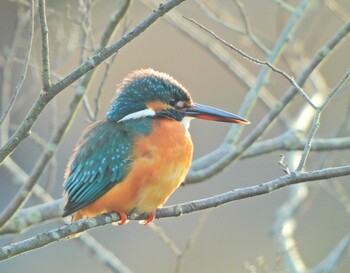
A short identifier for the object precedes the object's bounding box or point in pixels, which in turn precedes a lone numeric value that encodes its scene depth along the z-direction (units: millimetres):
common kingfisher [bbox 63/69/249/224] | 5754
